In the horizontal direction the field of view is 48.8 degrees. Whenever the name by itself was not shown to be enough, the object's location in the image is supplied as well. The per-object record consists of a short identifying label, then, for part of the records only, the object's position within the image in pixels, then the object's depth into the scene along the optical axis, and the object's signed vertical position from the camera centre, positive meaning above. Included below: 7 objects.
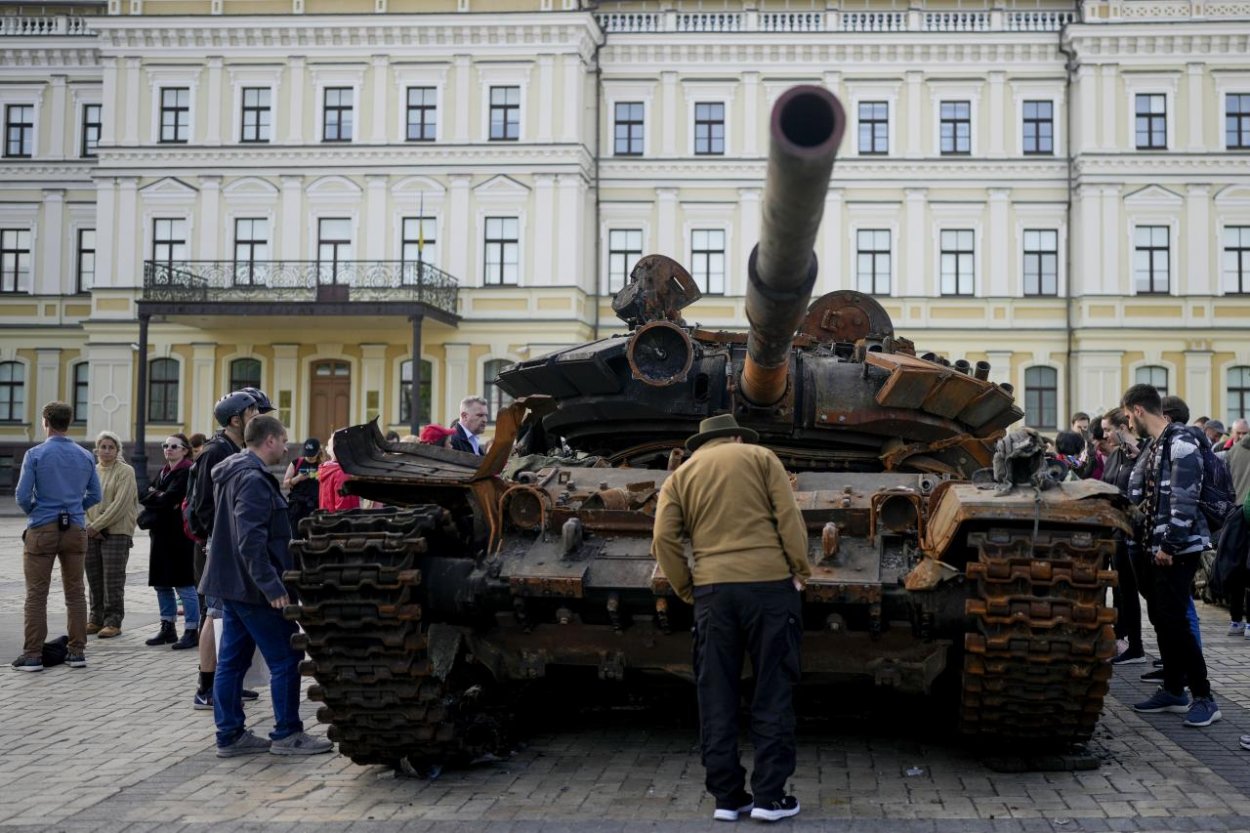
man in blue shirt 10.30 -0.64
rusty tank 6.14 -0.65
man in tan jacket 6.00 -0.69
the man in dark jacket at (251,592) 7.52 -0.88
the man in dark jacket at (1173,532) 7.90 -0.52
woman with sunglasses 11.38 -0.92
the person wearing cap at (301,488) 10.87 -0.44
